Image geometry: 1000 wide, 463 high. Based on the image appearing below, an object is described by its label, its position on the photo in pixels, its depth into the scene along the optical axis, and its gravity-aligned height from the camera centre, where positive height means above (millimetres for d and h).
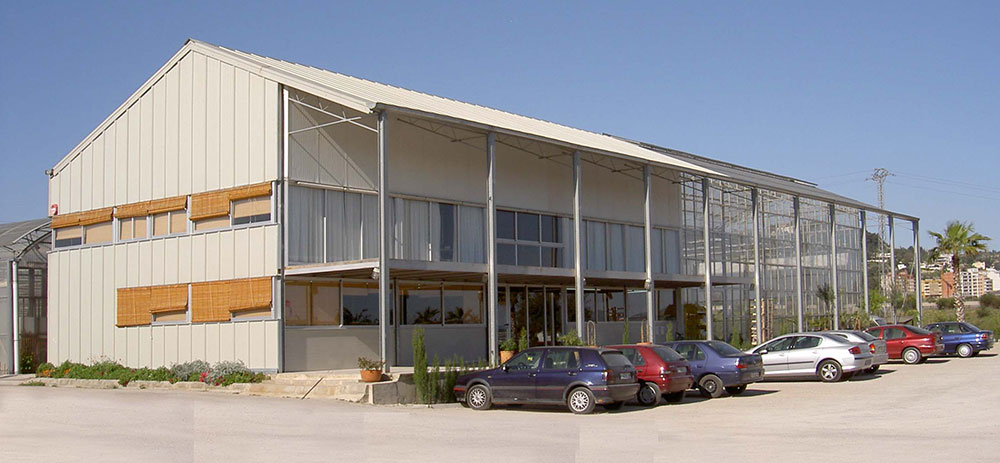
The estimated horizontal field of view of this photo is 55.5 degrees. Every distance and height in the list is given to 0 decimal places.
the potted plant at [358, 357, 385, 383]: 20922 -1799
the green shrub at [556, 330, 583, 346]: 26062 -1460
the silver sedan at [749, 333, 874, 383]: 25594 -2023
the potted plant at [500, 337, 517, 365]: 25406 -1662
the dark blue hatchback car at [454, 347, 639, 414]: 18500 -1878
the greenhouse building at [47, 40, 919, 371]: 24906 +1885
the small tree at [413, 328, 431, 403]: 21203 -1835
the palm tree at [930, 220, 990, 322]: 55500 +2128
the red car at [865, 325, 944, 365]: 32125 -2083
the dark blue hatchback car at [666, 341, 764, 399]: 21922 -1925
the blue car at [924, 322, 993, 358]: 35531 -2207
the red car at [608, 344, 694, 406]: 20406 -1899
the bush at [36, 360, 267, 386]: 24516 -2204
